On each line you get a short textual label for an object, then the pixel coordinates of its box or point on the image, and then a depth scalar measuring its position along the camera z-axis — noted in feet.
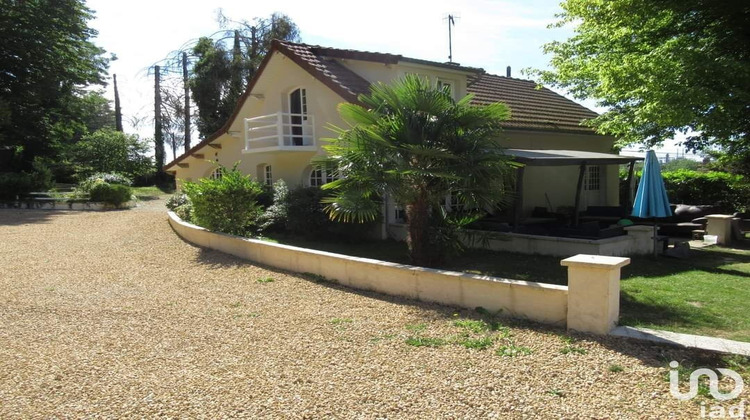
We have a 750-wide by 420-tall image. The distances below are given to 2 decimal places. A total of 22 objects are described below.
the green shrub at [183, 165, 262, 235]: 39.04
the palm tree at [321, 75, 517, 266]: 26.58
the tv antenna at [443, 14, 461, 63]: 77.36
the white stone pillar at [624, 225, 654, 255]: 36.86
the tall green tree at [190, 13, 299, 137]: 104.17
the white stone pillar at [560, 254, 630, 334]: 17.29
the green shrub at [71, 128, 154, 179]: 115.65
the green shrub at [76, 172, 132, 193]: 79.51
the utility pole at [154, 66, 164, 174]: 138.82
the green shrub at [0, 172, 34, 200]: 79.41
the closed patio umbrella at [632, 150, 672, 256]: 34.71
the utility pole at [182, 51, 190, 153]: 131.56
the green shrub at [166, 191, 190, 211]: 63.24
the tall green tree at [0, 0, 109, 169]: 91.45
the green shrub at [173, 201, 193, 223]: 53.31
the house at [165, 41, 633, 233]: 46.47
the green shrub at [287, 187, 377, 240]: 40.98
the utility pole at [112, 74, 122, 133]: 152.25
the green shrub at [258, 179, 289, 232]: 42.88
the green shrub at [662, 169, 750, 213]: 64.08
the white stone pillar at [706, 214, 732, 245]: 45.01
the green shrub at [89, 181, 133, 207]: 76.43
